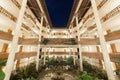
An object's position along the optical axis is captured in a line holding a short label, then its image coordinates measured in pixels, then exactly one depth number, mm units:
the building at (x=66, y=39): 3708
